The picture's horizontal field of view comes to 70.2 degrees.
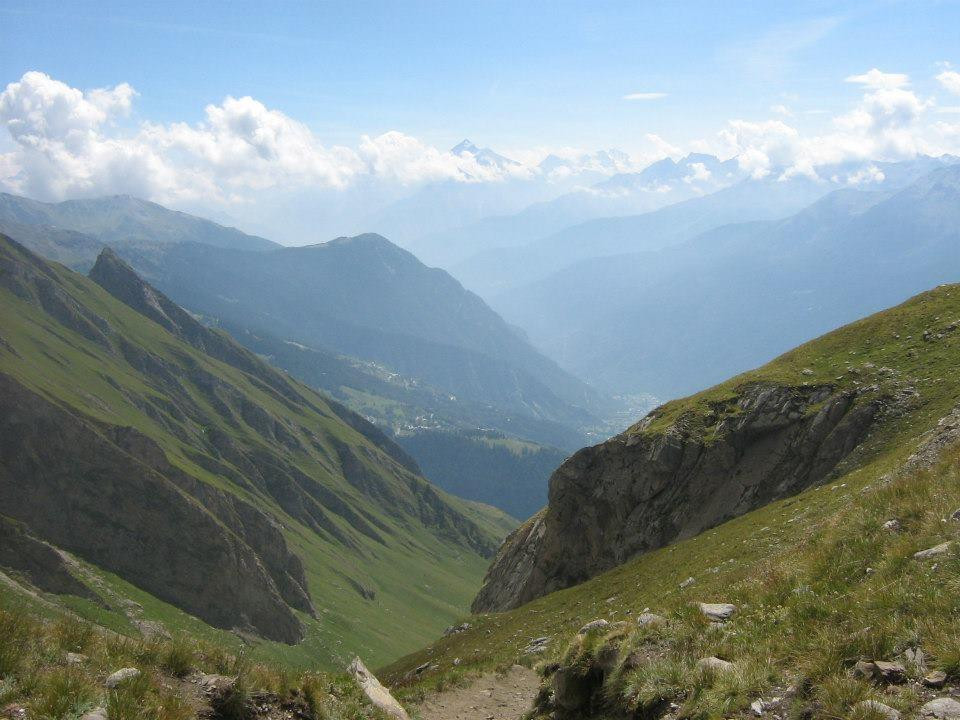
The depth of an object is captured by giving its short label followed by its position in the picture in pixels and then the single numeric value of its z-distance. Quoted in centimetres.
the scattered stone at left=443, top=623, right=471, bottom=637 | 5232
